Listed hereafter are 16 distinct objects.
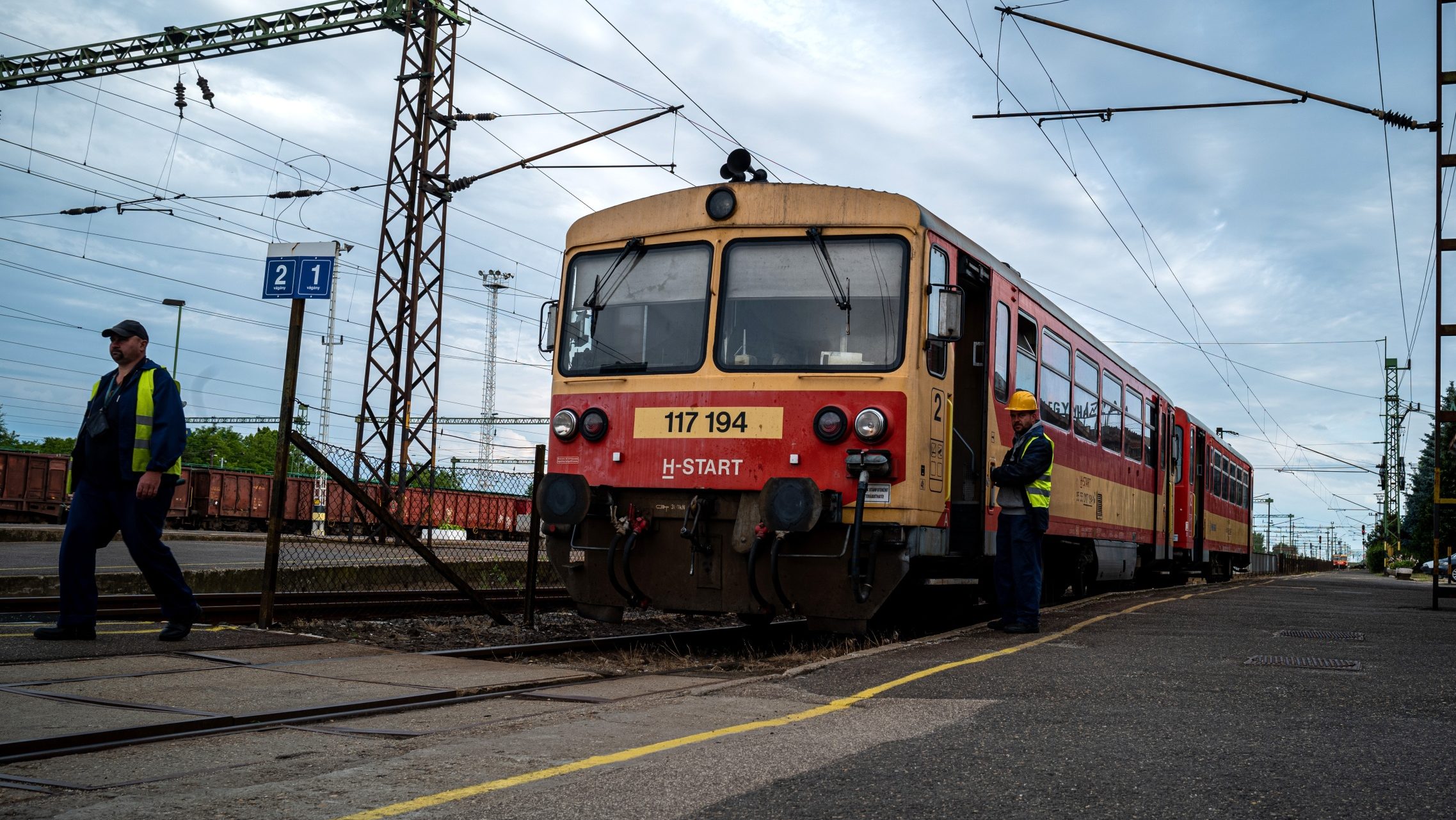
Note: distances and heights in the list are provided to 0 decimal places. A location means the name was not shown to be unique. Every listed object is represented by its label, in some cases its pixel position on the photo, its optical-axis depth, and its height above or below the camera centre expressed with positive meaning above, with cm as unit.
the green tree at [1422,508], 5736 +293
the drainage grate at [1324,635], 932 -65
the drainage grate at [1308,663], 723 -67
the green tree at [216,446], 8206 +338
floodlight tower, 7385 +903
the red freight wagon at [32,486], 3034 -13
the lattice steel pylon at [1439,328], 1241 +233
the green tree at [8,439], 7575 +262
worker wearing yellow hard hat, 909 +18
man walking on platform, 696 +2
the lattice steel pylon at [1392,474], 6681 +439
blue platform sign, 867 +161
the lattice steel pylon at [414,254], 2202 +454
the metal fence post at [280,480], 793 +10
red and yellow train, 788 +79
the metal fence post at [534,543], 895 -25
